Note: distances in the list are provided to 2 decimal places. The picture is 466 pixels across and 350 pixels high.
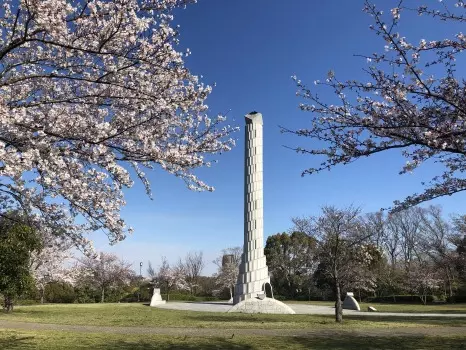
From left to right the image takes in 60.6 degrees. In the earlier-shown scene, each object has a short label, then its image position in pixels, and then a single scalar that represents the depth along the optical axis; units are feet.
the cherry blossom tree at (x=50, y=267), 86.69
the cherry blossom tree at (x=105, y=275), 145.88
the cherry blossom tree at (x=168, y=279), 164.96
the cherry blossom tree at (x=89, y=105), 18.58
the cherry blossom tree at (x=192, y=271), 192.24
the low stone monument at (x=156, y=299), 116.24
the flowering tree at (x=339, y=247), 59.17
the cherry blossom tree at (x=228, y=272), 157.28
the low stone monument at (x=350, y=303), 98.21
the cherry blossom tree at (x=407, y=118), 21.13
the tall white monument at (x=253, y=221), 96.27
